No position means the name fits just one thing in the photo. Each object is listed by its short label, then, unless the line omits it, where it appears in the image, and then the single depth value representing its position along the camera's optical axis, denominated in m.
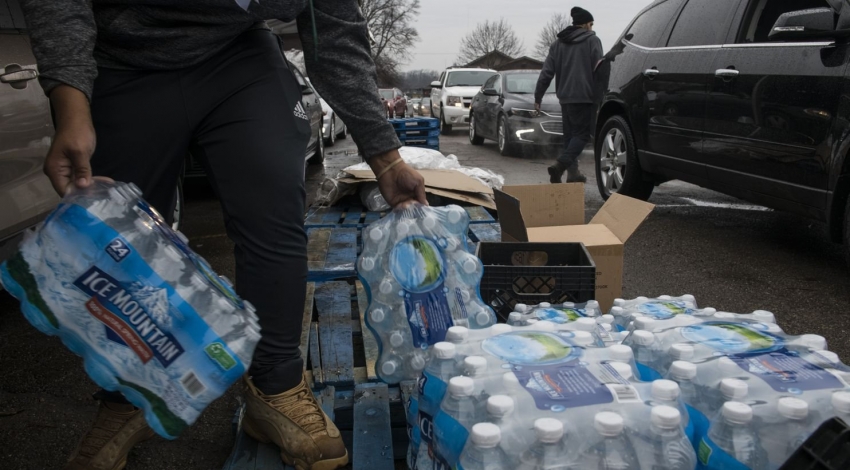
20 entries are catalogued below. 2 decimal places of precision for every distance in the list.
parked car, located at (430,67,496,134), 17.42
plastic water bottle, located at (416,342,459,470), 1.53
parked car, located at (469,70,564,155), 10.48
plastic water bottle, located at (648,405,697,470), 1.22
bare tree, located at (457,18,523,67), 80.94
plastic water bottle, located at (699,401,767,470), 1.24
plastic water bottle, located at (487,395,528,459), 1.26
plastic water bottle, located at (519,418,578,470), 1.19
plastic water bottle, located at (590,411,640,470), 1.20
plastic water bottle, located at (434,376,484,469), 1.36
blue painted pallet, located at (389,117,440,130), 8.46
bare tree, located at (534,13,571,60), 72.25
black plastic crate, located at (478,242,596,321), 2.43
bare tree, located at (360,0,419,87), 59.56
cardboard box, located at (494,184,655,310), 2.96
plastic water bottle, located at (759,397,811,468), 1.22
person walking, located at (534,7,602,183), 7.34
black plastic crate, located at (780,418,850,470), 1.03
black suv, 3.62
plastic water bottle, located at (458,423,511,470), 1.21
